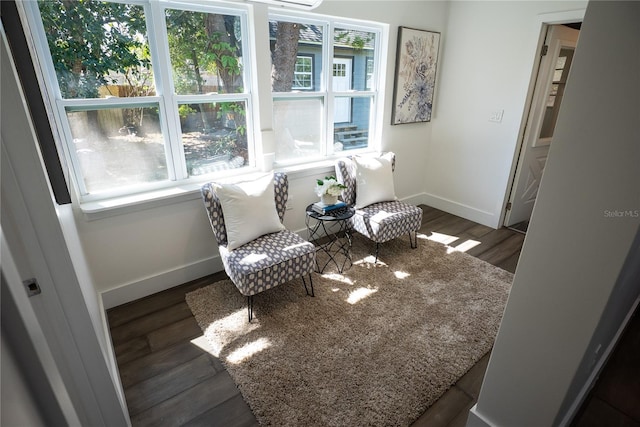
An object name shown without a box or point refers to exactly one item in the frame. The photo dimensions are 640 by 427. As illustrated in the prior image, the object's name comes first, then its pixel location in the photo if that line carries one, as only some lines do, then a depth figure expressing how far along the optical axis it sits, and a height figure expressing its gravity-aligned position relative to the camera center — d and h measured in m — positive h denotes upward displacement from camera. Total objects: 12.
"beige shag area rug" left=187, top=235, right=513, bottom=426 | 1.75 -1.54
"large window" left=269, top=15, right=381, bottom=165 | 2.91 -0.03
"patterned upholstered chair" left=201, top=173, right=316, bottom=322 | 2.20 -1.13
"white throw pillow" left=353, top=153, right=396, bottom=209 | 3.17 -0.86
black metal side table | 2.83 -1.51
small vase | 2.80 -0.90
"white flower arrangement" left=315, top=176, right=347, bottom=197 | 2.77 -0.80
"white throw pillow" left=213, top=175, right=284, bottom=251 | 2.39 -0.87
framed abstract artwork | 3.45 +0.12
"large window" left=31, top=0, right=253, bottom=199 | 2.03 -0.03
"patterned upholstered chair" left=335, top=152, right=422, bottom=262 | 2.96 -1.11
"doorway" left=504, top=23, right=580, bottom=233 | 3.18 -0.30
